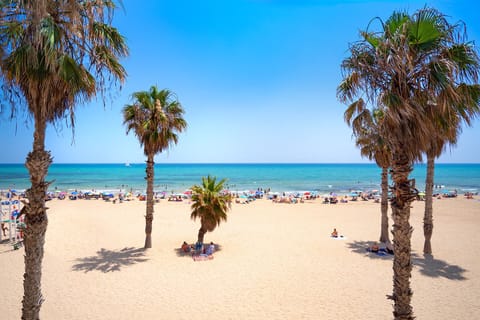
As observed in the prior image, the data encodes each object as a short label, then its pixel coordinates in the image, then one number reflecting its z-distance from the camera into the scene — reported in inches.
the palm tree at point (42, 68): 189.8
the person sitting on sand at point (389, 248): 579.2
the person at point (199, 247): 588.4
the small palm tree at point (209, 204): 592.1
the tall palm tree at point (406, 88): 211.0
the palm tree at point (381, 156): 608.2
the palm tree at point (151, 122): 582.6
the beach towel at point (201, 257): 545.3
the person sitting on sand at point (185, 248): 600.4
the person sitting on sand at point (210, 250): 577.3
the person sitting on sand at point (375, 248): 588.7
